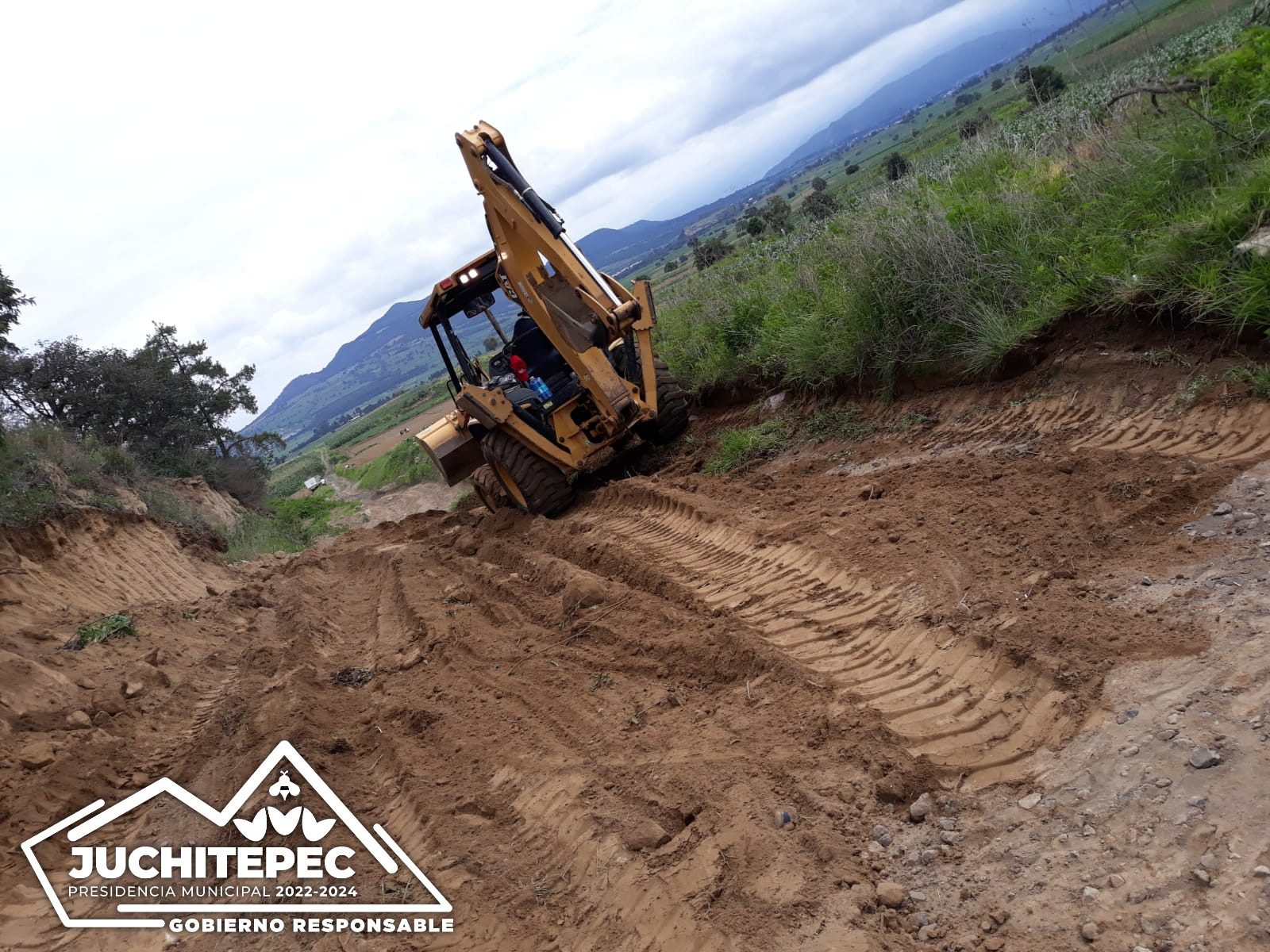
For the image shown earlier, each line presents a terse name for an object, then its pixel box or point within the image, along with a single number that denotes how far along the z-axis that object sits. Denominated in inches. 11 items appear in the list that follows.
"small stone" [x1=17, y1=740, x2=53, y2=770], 219.6
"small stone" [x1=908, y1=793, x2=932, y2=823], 121.6
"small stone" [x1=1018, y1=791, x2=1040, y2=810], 116.1
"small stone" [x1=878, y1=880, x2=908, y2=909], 108.7
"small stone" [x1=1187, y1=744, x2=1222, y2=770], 107.9
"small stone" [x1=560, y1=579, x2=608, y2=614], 240.2
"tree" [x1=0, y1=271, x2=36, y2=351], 745.2
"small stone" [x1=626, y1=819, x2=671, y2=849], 133.6
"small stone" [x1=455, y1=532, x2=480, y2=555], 390.9
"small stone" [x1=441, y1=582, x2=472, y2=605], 299.1
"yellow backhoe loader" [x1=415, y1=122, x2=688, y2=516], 348.8
